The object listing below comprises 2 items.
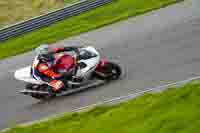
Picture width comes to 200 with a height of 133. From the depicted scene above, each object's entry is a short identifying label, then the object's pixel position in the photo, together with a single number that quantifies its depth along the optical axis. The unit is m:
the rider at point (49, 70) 16.00
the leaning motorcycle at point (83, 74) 16.03
